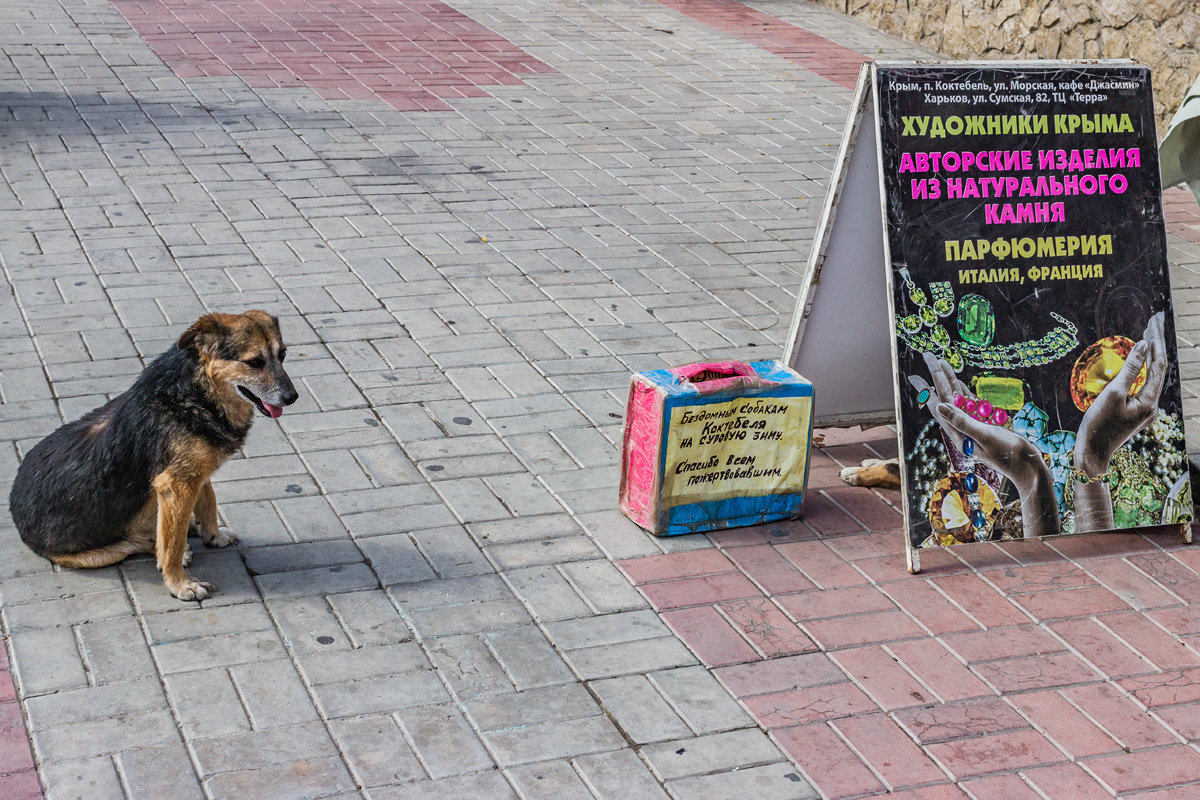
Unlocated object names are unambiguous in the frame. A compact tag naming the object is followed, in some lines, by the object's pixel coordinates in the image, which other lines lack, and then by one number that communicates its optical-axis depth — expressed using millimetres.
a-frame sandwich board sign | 5141
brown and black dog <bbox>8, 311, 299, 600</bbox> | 4523
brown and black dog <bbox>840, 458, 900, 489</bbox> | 5746
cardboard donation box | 5125
